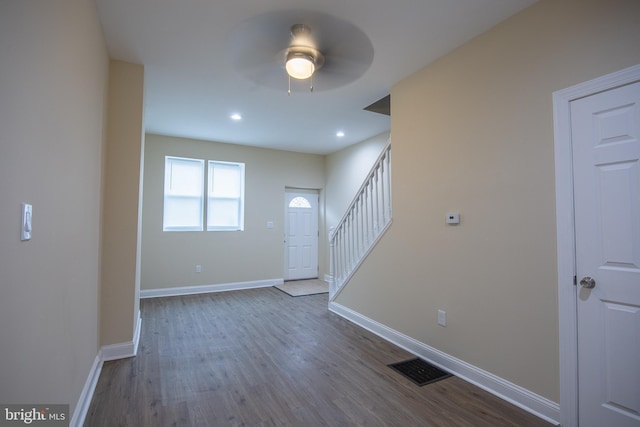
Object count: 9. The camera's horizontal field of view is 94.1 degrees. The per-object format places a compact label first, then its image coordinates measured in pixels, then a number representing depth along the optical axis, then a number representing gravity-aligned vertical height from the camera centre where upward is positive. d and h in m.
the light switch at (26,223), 1.07 -0.01
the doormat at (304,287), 5.44 -1.28
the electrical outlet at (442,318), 2.65 -0.85
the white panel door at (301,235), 6.42 -0.28
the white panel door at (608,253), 1.65 -0.17
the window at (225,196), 5.63 +0.49
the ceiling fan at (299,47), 2.27 +1.48
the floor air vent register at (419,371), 2.46 -1.29
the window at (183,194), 5.28 +0.50
